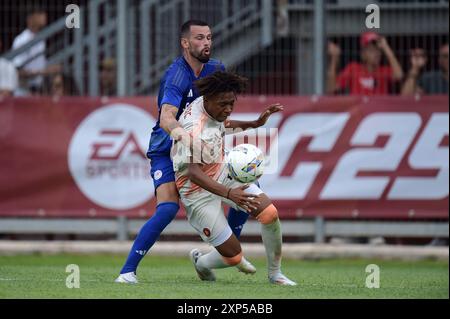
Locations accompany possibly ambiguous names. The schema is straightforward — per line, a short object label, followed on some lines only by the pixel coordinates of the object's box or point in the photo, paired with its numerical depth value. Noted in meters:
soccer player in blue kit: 9.88
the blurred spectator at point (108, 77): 15.88
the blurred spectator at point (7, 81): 15.96
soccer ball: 9.50
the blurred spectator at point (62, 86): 15.81
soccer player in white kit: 9.41
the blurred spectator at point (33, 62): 15.84
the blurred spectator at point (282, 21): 15.48
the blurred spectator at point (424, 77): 15.22
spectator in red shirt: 15.19
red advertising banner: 15.17
